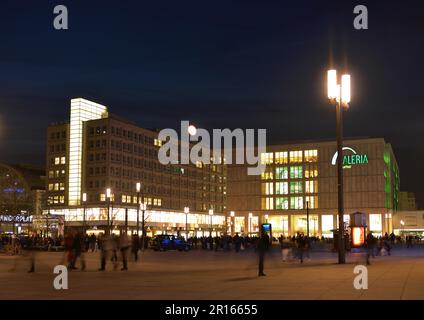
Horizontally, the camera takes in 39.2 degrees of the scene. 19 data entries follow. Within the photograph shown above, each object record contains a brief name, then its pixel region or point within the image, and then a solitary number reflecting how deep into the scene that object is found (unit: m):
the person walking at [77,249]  24.94
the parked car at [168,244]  56.22
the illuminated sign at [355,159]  133.12
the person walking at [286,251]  32.22
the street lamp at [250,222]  139.88
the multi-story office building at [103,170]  120.44
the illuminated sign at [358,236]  41.32
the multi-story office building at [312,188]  133.12
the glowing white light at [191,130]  88.36
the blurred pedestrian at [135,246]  33.28
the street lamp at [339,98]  29.04
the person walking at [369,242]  29.81
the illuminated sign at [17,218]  73.51
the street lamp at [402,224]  139.38
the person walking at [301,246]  31.84
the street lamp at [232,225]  147.32
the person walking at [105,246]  25.59
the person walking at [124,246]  25.06
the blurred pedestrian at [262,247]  21.39
